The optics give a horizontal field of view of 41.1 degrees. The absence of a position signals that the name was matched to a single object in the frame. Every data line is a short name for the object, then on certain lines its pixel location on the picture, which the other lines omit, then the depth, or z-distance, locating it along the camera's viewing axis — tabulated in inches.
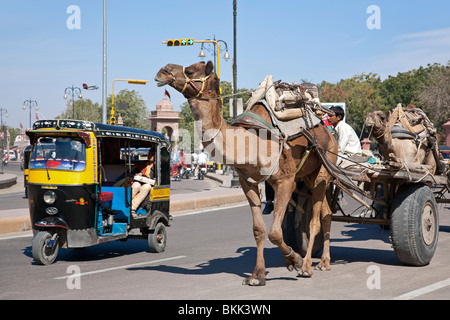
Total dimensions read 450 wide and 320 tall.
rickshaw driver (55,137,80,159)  404.2
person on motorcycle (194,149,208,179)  1692.9
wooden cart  350.9
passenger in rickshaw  458.0
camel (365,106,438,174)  360.2
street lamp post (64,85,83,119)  2231.8
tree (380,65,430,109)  3385.8
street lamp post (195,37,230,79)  1348.4
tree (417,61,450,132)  2345.0
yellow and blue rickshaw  400.2
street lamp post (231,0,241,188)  1261.1
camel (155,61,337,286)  291.7
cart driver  415.2
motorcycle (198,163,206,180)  1681.0
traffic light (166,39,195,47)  1136.8
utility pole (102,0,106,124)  1191.3
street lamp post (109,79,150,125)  1486.0
